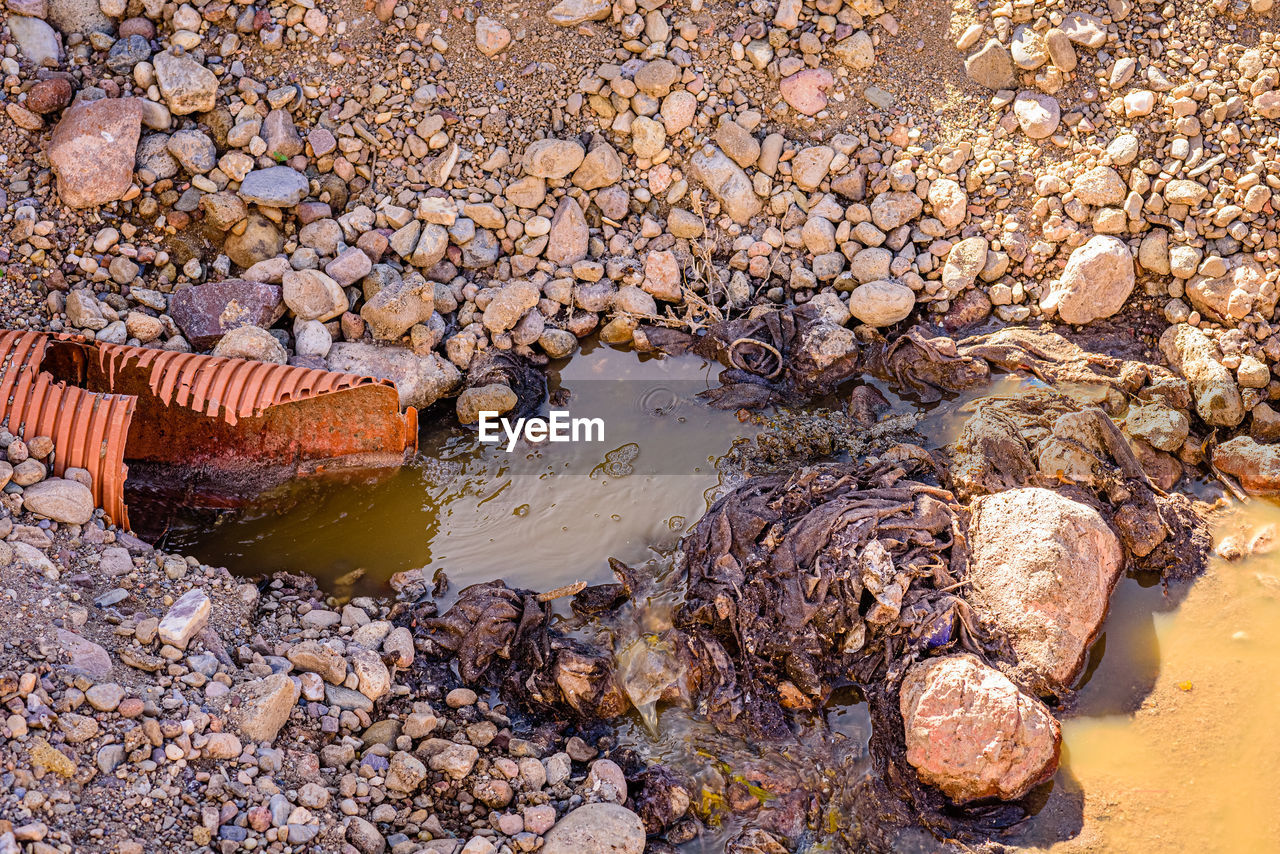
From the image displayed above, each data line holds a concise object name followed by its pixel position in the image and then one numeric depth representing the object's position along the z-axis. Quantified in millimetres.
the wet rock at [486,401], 6273
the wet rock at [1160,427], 5730
